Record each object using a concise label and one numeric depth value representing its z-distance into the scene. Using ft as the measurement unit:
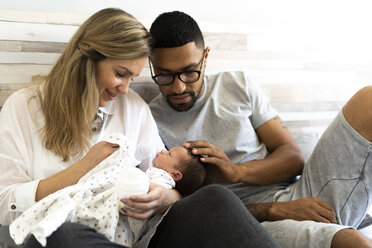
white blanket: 4.18
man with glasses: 5.65
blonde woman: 4.99
